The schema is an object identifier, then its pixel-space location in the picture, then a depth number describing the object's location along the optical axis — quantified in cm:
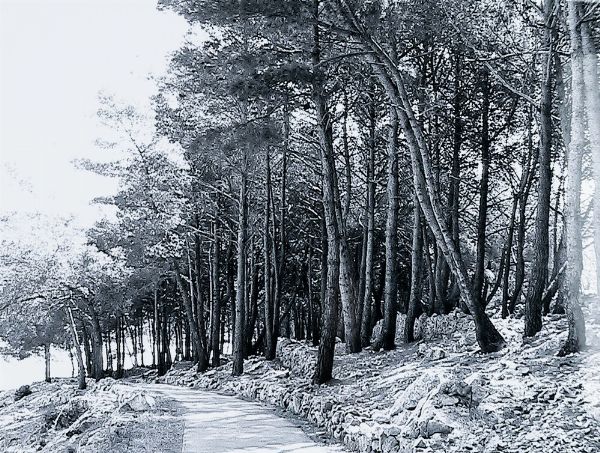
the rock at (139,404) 1163
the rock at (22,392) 2851
